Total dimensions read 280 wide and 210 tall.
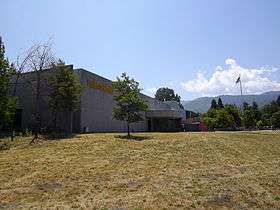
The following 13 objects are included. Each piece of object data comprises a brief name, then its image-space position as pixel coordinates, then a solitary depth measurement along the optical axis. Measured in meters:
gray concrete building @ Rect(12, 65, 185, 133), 23.67
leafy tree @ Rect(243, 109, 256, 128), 54.87
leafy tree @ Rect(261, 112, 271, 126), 61.88
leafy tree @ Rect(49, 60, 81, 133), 21.23
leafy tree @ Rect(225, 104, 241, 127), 50.29
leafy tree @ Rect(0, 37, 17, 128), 17.66
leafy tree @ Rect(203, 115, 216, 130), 45.00
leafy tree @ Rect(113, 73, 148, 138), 20.87
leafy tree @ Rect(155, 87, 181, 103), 85.23
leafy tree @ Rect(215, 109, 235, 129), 43.68
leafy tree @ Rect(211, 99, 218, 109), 77.81
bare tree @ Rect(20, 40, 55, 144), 23.04
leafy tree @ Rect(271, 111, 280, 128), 57.55
